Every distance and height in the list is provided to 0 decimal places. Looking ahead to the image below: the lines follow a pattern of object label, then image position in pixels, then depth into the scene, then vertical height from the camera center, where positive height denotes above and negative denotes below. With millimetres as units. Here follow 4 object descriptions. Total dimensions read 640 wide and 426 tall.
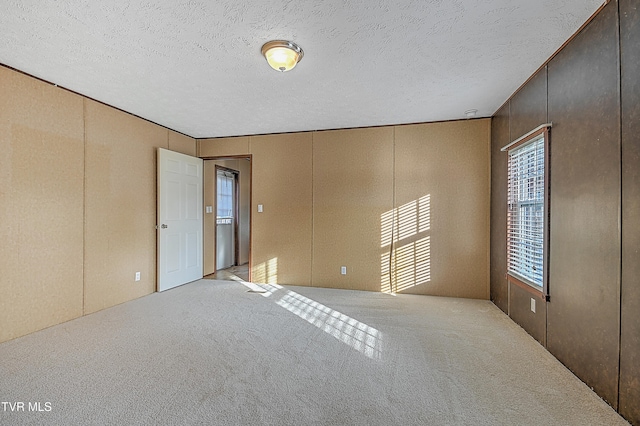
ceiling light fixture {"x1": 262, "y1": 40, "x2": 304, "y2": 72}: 2240 +1243
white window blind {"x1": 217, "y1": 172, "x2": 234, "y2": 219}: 6035 +373
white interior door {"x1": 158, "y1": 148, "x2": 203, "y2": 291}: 4332 -102
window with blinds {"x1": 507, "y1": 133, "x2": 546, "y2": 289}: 2697 +32
